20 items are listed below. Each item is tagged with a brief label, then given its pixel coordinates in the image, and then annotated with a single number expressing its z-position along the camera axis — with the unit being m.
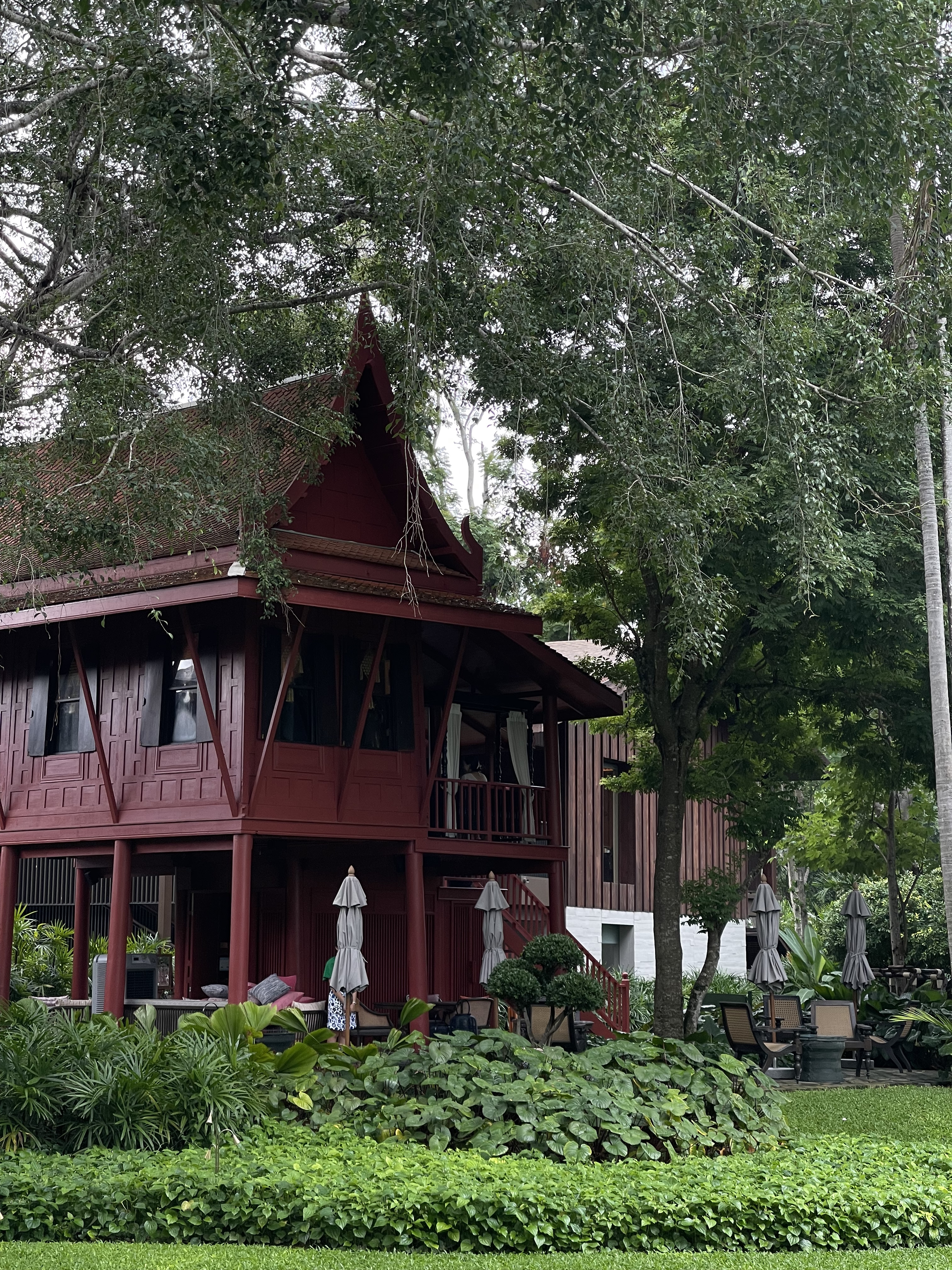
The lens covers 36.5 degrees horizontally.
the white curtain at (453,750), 19.45
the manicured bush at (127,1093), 10.35
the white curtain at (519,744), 21.45
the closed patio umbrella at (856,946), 23.42
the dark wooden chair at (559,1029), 16.67
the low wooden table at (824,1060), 18.77
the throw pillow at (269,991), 16.72
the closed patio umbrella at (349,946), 17.05
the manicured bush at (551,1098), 10.23
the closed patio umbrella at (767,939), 21.41
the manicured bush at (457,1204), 8.45
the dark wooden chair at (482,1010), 20.08
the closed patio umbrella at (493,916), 19.70
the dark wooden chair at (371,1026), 17.67
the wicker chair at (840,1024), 19.78
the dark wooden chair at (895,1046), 19.48
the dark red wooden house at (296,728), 16.91
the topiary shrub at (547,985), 16.36
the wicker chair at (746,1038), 18.12
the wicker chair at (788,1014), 20.22
